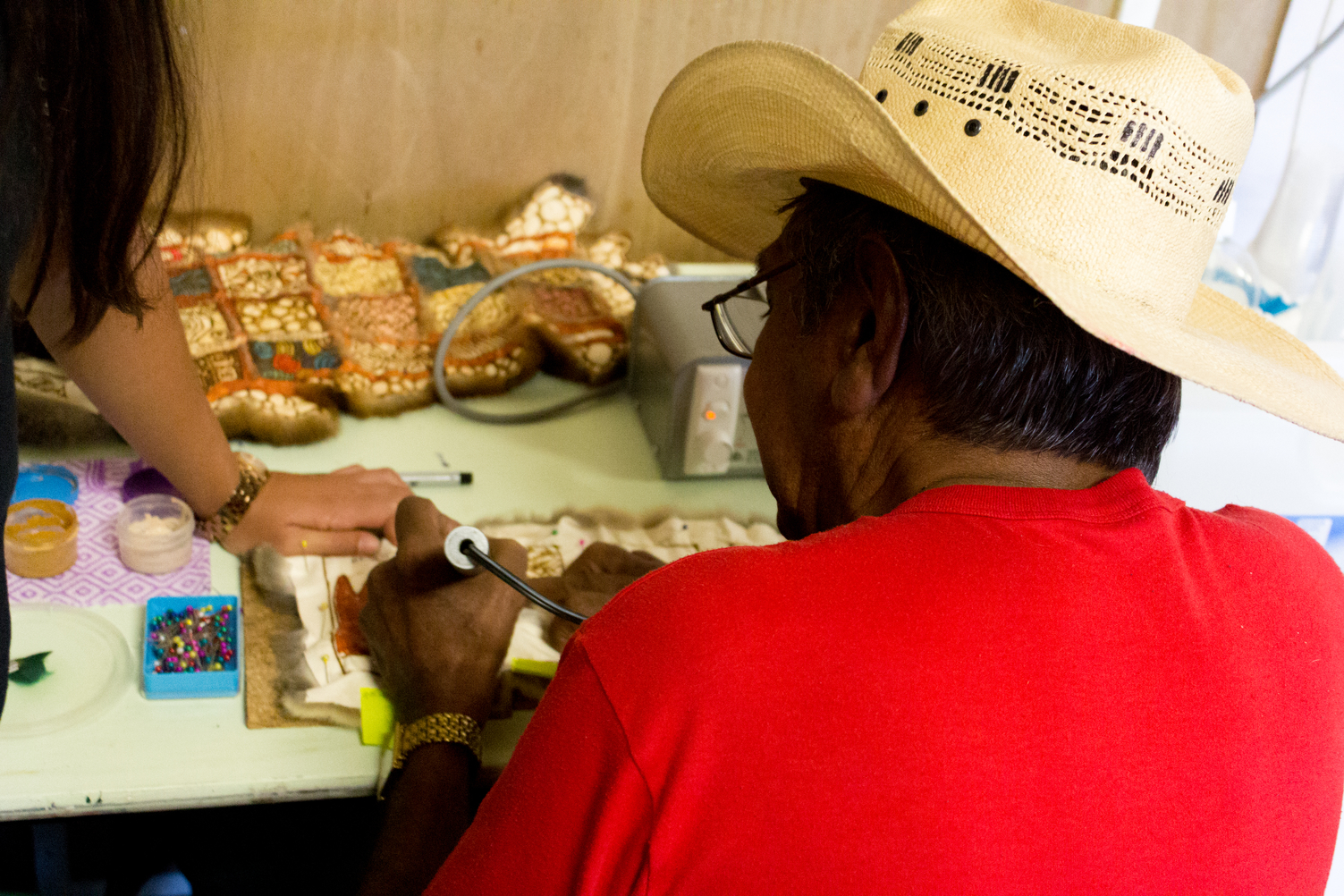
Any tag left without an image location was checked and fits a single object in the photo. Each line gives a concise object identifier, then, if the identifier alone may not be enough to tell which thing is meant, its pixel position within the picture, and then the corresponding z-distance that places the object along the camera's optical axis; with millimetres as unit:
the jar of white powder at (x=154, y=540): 1052
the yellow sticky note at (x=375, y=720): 925
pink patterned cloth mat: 1021
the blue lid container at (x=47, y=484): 1129
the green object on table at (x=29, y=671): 917
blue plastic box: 921
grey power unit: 1262
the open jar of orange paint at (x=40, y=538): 1023
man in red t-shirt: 556
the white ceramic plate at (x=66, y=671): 889
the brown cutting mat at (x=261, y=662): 926
